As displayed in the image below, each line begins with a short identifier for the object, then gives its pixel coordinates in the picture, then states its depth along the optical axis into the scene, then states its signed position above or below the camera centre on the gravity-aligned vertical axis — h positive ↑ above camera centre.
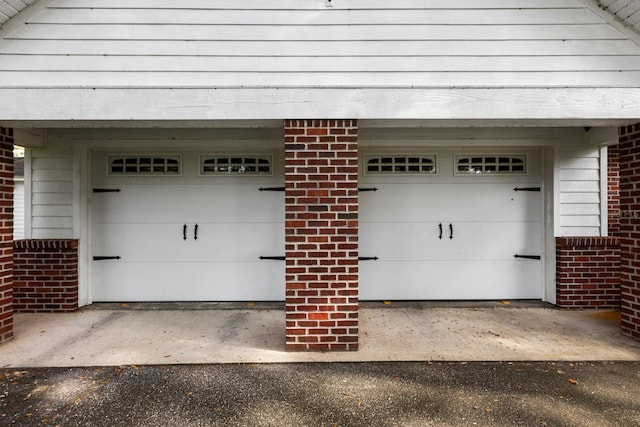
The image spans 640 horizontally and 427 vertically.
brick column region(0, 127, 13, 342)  3.07 -0.20
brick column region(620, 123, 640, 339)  3.14 -0.10
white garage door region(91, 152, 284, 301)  4.24 -0.18
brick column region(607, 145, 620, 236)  4.24 +0.28
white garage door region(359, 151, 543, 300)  4.29 -0.17
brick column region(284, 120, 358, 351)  2.86 -0.25
